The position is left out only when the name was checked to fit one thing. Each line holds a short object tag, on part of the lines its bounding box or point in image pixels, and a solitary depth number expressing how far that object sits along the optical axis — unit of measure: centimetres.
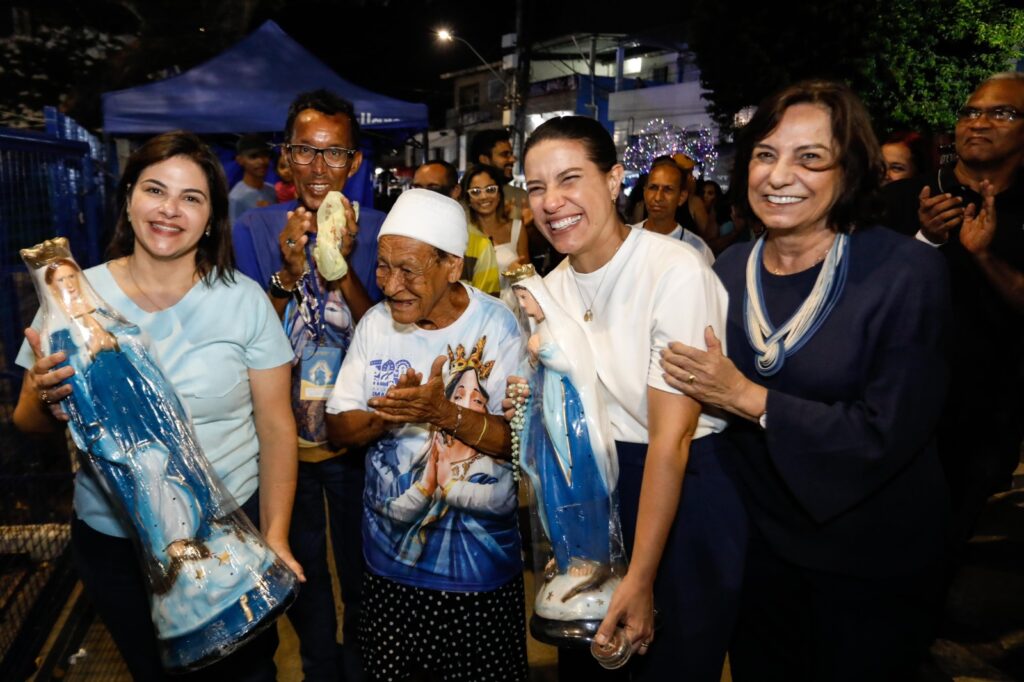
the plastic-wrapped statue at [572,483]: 177
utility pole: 2209
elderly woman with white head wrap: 213
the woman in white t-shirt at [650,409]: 178
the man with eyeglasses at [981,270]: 267
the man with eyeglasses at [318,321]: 253
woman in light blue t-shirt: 199
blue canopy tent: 742
